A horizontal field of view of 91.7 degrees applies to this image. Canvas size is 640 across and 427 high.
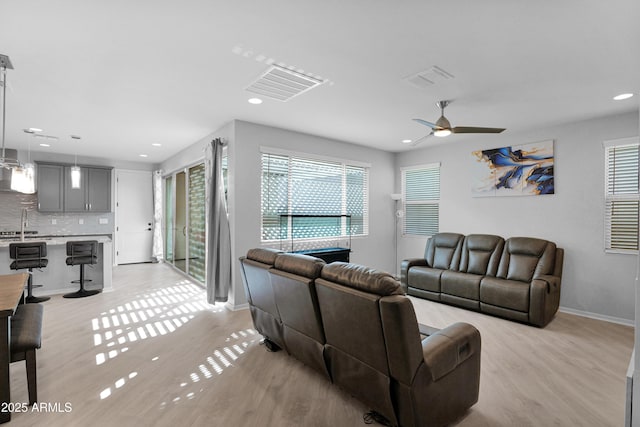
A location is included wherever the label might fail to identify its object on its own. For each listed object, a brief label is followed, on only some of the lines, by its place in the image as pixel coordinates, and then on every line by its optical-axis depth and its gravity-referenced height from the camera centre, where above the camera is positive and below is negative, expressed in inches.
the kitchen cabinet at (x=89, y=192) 268.1 +15.3
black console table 187.8 -27.4
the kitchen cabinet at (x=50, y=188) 256.4 +17.5
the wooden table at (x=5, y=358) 79.7 -38.5
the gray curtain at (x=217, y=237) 171.9 -15.9
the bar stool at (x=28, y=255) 170.4 -26.0
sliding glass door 226.4 -9.2
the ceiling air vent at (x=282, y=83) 112.4 +49.1
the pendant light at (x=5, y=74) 100.1 +47.6
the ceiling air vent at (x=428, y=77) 109.0 +48.5
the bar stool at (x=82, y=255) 189.2 -29.1
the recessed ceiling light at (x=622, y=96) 129.3 +48.4
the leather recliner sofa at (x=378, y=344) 66.9 -32.8
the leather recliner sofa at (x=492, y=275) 149.7 -37.0
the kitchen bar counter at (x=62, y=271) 192.4 -40.3
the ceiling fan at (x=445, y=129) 129.0 +35.0
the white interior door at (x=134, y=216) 306.0 -7.1
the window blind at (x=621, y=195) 153.5 +7.6
